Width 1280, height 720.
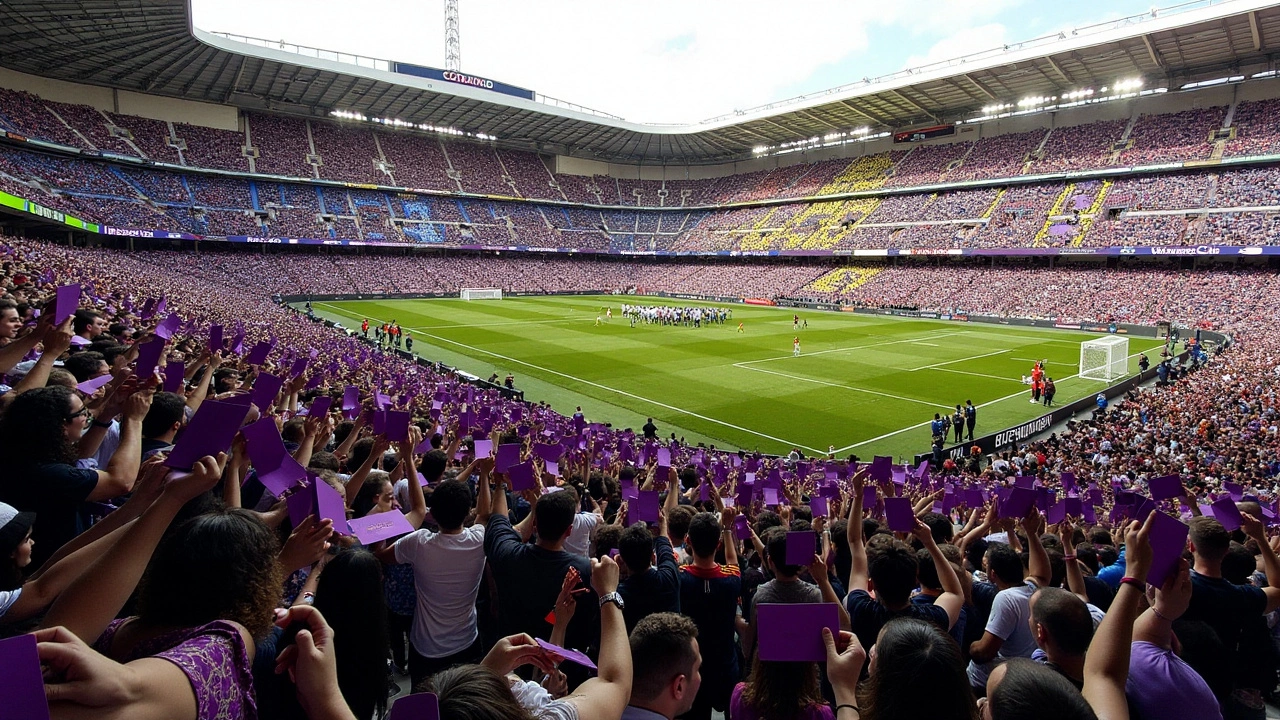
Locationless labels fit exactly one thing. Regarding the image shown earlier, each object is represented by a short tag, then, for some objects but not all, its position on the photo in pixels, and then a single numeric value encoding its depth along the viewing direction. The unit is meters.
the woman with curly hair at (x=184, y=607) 1.77
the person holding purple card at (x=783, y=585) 4.02
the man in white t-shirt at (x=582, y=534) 5.42
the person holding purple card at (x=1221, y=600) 4.24
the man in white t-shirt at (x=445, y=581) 4.23
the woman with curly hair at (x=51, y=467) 3.65
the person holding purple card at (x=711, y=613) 4.14
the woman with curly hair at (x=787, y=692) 2.79
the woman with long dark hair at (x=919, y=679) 2.33
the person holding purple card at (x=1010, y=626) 4.14
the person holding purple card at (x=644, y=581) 3.93
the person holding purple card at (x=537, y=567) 4.04
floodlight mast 88.06
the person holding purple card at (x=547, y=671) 1.92
